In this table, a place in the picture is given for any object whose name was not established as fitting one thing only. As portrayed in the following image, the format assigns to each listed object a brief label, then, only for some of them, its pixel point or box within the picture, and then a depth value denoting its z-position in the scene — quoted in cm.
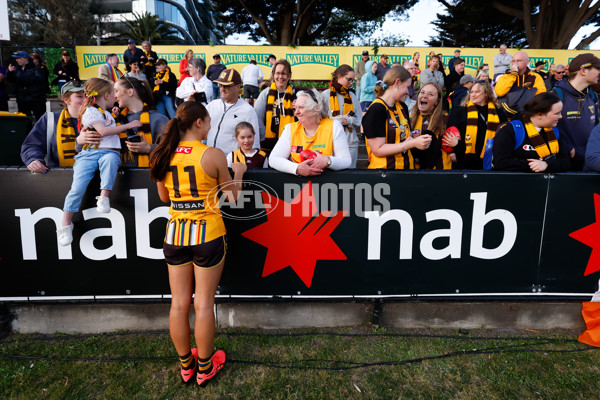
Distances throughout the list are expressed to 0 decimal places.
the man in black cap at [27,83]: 980
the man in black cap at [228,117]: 449
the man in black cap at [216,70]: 1202
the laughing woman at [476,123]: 443
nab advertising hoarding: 336
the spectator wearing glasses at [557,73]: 1055
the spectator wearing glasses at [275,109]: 502
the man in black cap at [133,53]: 1248
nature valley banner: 1770
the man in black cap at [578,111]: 423
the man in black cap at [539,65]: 1287
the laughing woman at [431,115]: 420
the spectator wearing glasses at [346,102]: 512
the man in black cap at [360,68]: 1236
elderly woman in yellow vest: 327
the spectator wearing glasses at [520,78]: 528
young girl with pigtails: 317
